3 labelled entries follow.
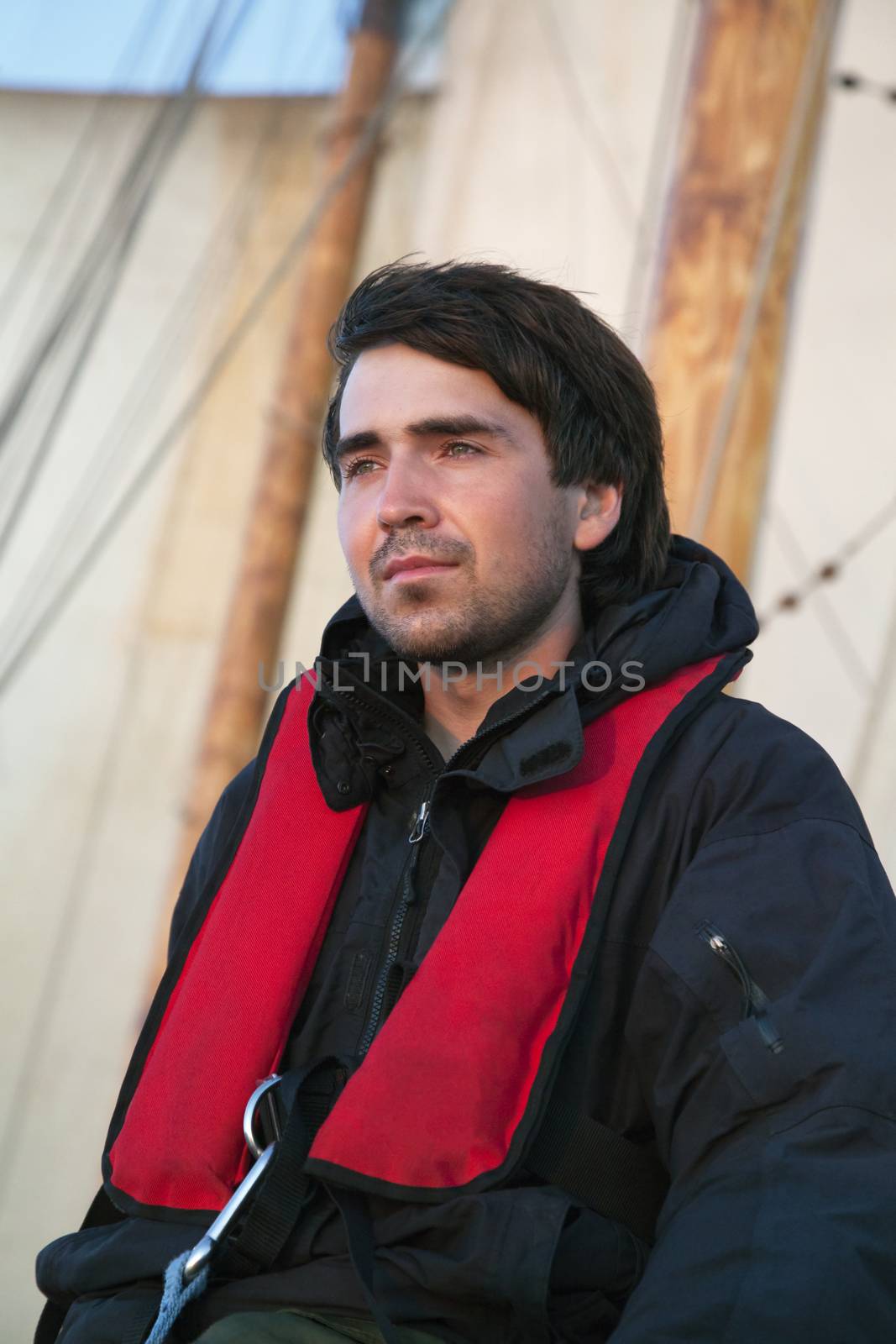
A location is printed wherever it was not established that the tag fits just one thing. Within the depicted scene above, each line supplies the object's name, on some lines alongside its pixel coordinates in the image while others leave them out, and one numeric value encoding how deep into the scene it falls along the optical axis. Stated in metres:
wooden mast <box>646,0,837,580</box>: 7.23
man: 2.62
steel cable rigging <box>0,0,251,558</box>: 11.06
